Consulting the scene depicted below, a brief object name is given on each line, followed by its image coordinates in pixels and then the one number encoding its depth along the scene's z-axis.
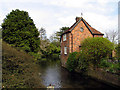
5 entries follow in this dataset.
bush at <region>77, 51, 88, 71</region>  14.18
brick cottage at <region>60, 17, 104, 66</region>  19.73
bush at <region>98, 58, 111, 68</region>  12.70
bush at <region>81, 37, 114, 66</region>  12.66
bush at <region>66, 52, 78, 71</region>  16.72
